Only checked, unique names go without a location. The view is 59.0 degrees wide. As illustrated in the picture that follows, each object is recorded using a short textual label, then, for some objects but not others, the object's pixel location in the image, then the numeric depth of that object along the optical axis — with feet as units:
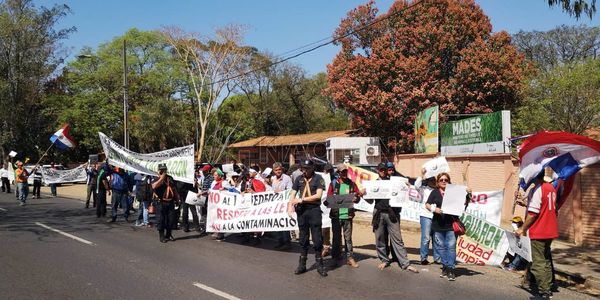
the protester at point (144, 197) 44.16
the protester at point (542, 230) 22.43
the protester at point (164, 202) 36.99
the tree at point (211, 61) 139.44
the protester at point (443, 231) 25.88
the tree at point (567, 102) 69.77
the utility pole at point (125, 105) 74.13
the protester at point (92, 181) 59.72
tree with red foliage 82.17
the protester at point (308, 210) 26.84
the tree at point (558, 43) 148.77
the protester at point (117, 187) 47.50
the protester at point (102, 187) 48.80
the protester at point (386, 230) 28.12
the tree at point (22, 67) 138.31
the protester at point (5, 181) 91.91
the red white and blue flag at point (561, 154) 24.90
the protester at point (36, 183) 79.20
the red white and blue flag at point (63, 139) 74.08
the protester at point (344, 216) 29.09
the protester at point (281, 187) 35.04
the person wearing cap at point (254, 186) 37.19
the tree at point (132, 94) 140.26
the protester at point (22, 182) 65.92
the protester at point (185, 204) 42.73
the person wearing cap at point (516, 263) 27.61
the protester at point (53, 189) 85.65
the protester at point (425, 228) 29.12
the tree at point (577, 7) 26.73
